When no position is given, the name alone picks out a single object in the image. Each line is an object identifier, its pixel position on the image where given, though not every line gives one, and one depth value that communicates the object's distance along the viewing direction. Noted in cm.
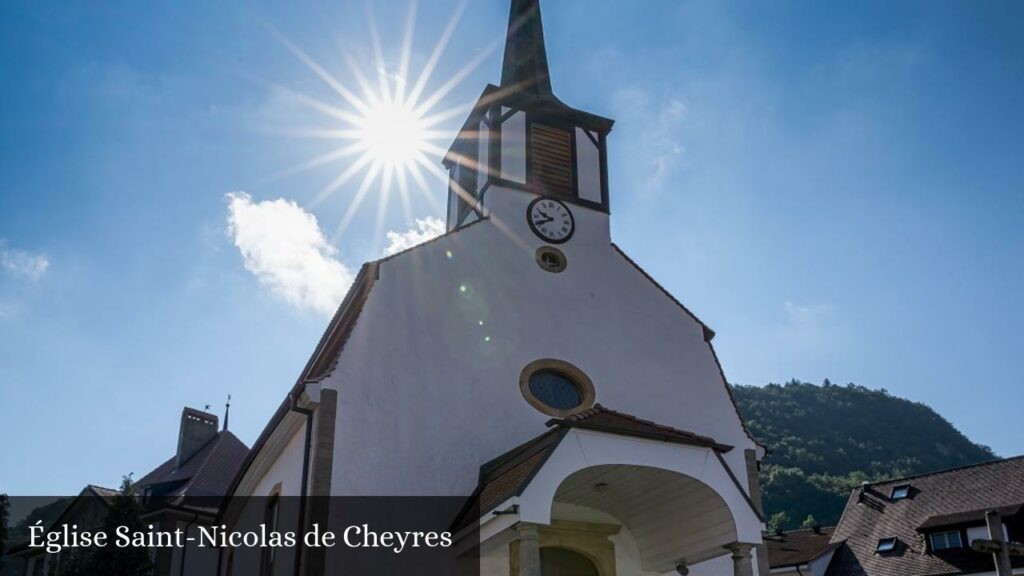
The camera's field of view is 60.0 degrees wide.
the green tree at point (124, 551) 2066
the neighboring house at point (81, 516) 2709
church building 1373
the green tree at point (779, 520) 5781
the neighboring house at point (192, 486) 2616
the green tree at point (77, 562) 2075
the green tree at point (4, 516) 2086
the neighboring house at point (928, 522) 2847
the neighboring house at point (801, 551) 3228
